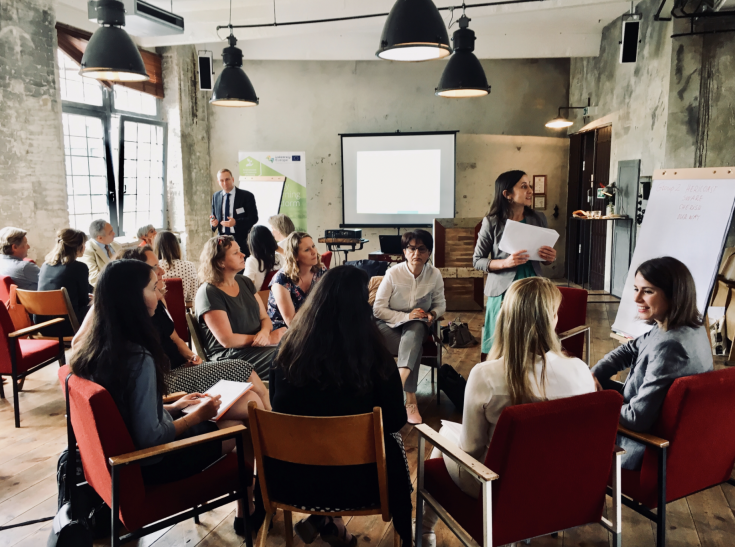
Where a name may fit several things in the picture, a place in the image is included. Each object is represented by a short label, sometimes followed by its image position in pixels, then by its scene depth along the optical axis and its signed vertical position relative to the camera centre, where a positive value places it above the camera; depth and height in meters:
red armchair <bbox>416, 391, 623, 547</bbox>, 1.52 -0.75
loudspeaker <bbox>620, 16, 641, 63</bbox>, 5.97 +1.85
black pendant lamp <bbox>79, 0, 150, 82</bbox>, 3.71 +1.07
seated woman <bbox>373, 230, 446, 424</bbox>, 3.57 -0.59
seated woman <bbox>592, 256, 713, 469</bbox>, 1.88 -0.48
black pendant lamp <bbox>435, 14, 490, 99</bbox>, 4.14 +1.06
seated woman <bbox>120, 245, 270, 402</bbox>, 2.59 -0.77
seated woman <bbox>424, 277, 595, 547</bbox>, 1.74 -0.51
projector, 8.03 -0.34
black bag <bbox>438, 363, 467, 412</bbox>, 3.57 -1.13
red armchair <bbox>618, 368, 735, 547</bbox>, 1.76 -0.78
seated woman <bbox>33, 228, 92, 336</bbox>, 4.10 -0.49
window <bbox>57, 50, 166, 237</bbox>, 6.87 +0.78
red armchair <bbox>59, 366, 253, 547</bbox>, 1.66 -0.87
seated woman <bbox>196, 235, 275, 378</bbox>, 3.05 -0.57
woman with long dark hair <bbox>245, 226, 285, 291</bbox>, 4.18 -0.34
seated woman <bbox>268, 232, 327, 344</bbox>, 3.47 -0.44
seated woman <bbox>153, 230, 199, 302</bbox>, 4.65 -0.41
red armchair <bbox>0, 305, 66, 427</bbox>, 3.30 -0.91
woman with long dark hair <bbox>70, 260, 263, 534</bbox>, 1.75 -0.47
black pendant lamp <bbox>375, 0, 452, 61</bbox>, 2.97 +0.99
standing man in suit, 7.04 -0.01
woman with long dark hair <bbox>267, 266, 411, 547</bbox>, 1.79 -0.57
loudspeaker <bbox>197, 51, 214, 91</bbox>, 7.37 +1.86
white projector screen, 8.95 +0.55
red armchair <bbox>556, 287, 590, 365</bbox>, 3.47 -0.67
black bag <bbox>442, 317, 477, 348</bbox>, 5.20 -1.18
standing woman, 3.26 -0.23
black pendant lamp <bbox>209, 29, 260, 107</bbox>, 5.04 +1.15
